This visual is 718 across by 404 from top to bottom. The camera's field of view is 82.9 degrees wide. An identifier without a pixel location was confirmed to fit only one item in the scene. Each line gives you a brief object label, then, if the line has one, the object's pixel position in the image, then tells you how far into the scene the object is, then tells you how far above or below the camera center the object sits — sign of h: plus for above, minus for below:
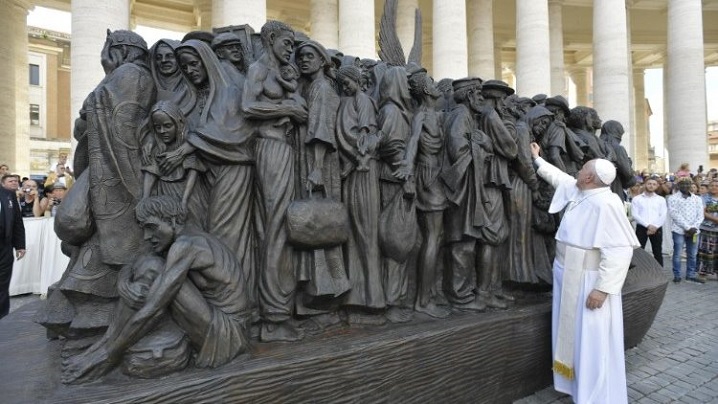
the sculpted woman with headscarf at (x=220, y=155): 2.66 +0.34
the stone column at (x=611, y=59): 17.98 +6.52
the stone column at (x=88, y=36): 10.70 +4.57
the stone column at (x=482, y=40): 20.97 +8.58
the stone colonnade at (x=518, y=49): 16.47 +6.74
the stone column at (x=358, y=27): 15.02 +6.67
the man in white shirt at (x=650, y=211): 8.52 -0.15
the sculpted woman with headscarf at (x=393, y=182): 3.16 +0.19
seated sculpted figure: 2.16 -0.52
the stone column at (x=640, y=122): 28.72 +6.14
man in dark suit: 5.02 -0.37
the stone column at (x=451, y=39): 16.47 +6.77
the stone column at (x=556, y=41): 22.88 +9.32
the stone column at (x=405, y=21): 18.09 +8.22
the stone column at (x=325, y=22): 17.91 +8.17
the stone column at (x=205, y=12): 18.84 +9.18
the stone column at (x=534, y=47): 17.66 +6.89
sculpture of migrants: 2.33 -0.01
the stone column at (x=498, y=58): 24.86 +9.44
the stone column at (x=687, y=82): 18.73 +5.73
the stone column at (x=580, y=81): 31.23 +9.73
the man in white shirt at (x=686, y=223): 8.29 -0.41
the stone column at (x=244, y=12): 12.64 +6.13
